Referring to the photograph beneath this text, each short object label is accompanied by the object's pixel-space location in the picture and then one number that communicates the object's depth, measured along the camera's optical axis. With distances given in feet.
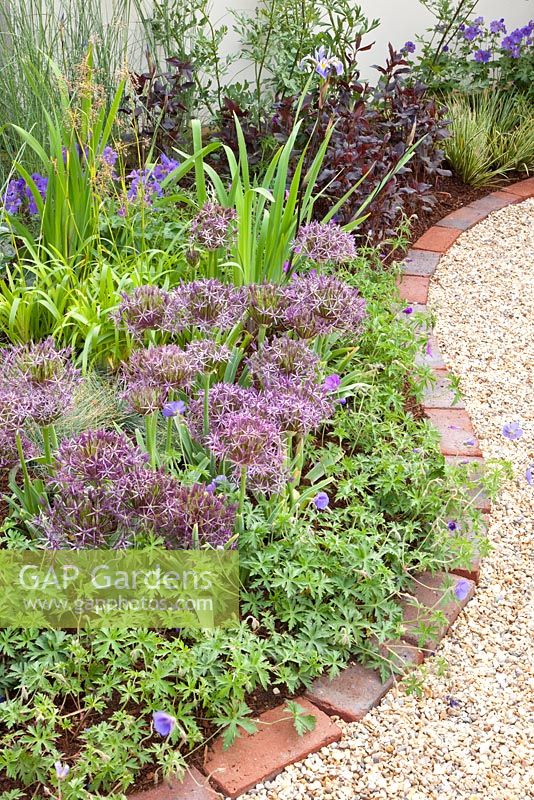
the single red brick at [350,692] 6.66
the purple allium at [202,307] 7.06
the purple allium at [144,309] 6.91
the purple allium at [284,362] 7.18
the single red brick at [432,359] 11.09
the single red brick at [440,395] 10.28
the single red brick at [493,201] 15.65
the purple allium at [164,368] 6.20
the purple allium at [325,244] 8.63
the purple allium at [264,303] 7.41
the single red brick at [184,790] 5.83
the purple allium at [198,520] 6.09
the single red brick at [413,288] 12.55
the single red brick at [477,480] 8.80
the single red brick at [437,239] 14.17
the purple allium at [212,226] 8.14
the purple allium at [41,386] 6.01
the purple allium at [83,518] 5.85
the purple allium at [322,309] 7.43
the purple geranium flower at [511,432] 8.63
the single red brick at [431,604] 7.28
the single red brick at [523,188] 16.26
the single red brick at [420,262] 13.43
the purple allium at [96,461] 5.92
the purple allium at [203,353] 6.71
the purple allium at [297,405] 6.69
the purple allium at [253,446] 5.98
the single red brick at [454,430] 9.53
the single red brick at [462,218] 14.94
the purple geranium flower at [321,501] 7.41
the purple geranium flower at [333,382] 8.42
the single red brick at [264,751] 6.03
